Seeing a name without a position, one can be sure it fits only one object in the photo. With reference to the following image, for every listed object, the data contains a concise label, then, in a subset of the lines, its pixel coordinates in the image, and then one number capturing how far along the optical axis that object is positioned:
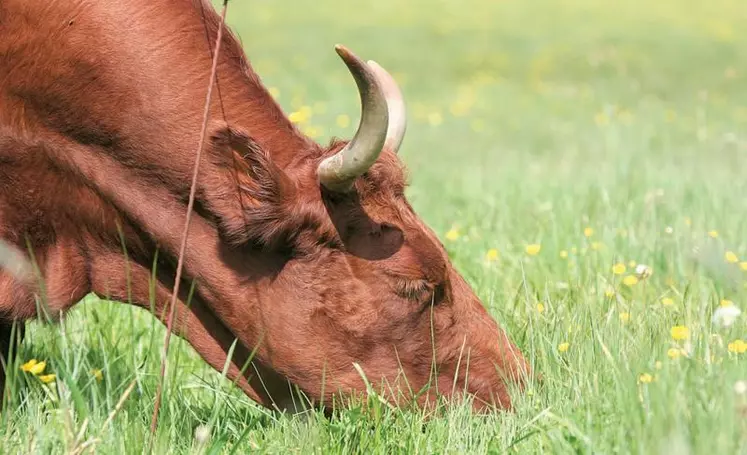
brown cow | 7.28
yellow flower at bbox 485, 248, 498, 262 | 10.83
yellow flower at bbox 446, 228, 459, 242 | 11.64
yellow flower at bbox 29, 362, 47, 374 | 6.74
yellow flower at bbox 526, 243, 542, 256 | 10.15
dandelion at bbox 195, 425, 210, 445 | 5.65
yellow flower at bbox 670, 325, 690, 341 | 6.60
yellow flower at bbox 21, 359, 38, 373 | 6.86
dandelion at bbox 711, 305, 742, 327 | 6.32
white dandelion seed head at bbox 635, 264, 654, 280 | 8.73
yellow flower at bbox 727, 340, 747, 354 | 6.75
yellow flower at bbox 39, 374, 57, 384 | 6.61
